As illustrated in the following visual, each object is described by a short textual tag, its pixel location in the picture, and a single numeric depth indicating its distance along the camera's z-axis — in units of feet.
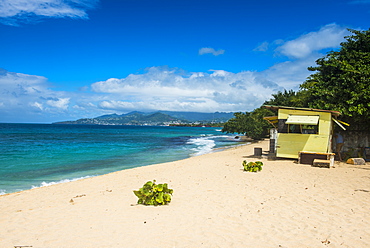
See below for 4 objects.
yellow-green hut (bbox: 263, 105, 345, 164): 46.21
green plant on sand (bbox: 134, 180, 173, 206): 22.29
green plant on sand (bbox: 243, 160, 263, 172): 38.32
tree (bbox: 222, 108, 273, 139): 129.70
